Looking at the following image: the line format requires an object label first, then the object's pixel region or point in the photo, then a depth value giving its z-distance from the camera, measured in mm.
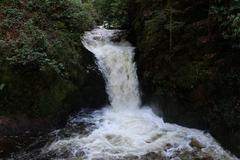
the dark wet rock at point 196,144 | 6218
